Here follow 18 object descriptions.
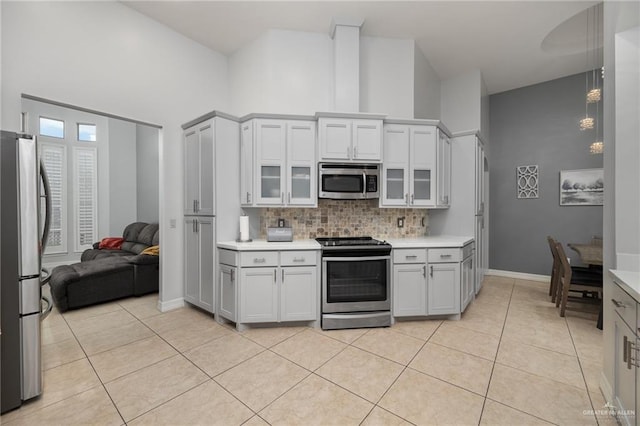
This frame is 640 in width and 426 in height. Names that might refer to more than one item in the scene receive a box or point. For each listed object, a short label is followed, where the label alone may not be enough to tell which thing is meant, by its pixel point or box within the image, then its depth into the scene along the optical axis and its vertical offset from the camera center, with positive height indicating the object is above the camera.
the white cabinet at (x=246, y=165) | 3.26 +0.54
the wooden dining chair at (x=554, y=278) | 3.89 -1.02
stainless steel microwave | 3.29 +0.34
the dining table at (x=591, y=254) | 3.17 -0.56
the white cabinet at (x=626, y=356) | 1.38 -0.82
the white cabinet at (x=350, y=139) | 3.23 +0.83
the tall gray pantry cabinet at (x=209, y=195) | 3.15 +0.18
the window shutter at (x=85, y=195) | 5.88 +0.34
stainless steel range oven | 2.95 -0.84
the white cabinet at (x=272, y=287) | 2.89 -0.83
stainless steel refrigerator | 1.69 -0.39
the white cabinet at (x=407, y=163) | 3.45 +0.58
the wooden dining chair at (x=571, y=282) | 3.29 -0.92
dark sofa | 3.48 -0.96
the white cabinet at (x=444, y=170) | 3.62 +0.53
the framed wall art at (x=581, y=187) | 4.56 +0.36
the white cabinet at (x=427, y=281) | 3.07 -0.83
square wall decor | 5.05 +0.51
